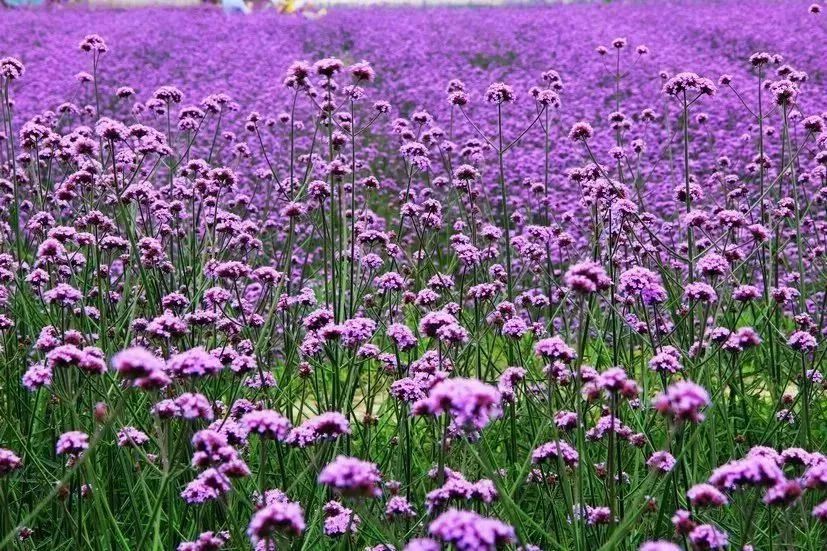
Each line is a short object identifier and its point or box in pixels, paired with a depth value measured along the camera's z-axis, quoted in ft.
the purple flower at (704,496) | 7.97
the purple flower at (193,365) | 8.15
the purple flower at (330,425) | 8.13
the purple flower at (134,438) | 8.85
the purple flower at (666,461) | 8.83
